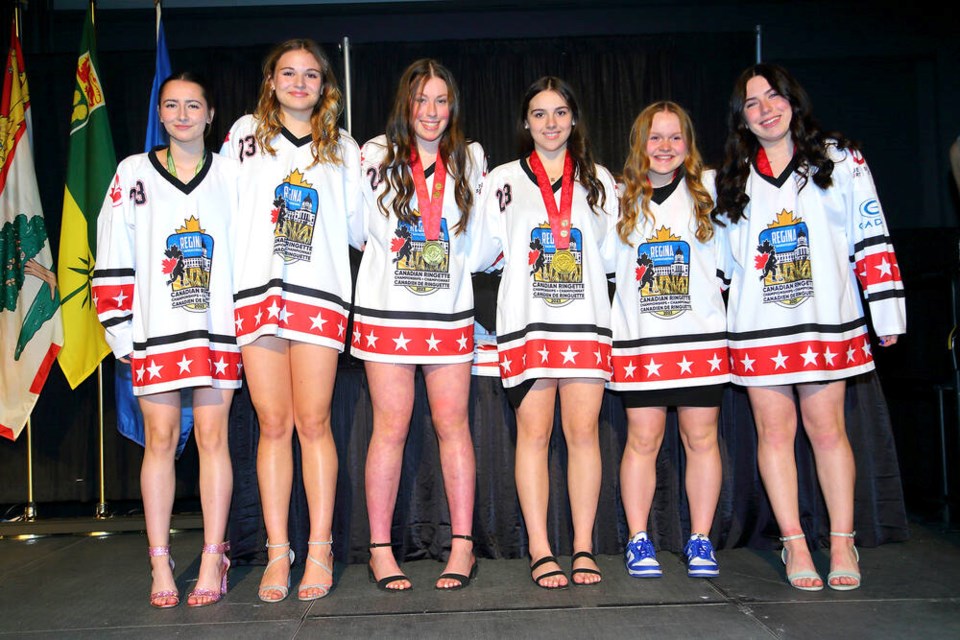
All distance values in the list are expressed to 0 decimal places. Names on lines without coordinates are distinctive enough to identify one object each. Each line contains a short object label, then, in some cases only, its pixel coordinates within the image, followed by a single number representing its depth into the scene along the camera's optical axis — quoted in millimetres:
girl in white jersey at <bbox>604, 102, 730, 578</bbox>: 2836
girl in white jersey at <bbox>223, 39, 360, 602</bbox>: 2672
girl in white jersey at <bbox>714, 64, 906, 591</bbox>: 2732
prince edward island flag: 4133
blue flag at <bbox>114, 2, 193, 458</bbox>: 4121
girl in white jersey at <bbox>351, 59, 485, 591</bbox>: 2742
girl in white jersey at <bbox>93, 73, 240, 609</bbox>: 2666
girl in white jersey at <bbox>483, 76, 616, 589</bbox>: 2762
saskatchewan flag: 4164
